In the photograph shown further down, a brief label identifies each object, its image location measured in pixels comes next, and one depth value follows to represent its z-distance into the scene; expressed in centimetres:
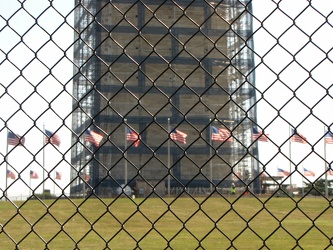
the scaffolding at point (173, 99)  4572
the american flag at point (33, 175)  4878
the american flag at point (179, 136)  2735
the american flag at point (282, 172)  4437
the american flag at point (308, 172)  4002
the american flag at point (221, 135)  2685
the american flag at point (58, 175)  4544
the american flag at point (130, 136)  3020
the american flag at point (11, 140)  2605
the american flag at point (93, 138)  2673
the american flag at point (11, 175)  4334
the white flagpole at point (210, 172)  4651
